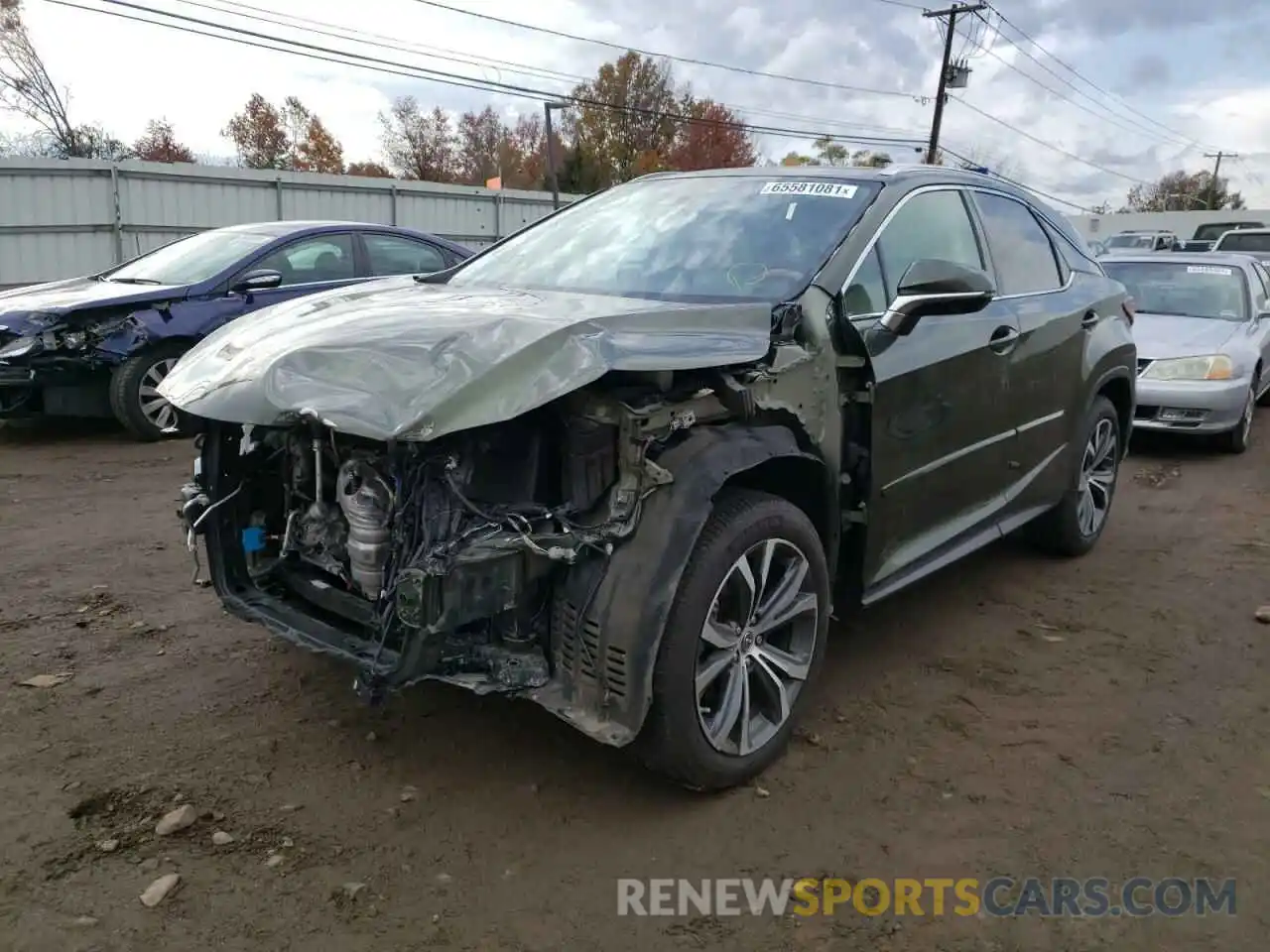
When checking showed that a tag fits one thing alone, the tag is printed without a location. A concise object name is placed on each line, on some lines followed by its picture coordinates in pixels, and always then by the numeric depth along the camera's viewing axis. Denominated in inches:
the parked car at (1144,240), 835.5
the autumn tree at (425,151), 2064.5
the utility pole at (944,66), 1299.2
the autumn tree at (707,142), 1876.2
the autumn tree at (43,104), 1286.9
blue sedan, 261.7
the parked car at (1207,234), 813.5
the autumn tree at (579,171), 1803.6
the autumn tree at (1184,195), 2960.1
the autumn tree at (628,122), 1955.0
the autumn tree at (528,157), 1926.7
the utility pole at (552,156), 825.8
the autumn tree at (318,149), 1758.1
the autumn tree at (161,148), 1613.8
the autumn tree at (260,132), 1772.9
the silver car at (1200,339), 298.7
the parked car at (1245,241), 668.1
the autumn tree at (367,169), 1865.2
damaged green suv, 100.7
